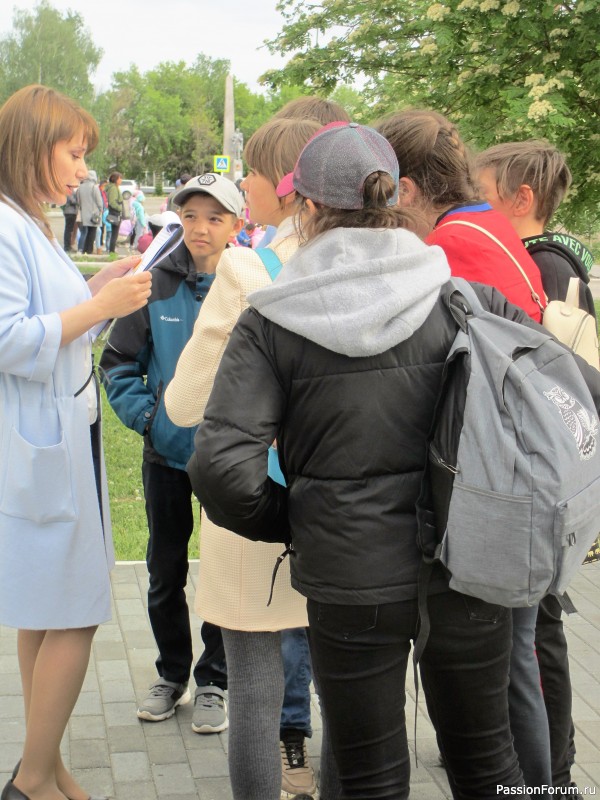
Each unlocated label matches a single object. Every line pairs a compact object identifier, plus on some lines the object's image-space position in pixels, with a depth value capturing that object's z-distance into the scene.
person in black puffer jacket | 2.12
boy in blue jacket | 3.47
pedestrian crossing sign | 27.25
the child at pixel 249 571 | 2.56
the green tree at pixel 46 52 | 78.56
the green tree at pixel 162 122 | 87.19
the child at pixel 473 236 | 2.72
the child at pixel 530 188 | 3.30
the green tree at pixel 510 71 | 8.48
